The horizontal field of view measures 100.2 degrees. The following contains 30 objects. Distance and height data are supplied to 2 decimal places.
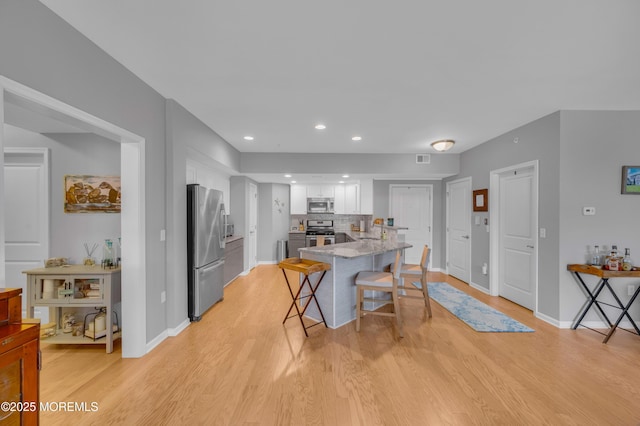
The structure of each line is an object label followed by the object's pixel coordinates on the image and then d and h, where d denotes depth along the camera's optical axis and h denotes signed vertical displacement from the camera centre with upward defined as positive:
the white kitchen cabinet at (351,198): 6.79 +0.34
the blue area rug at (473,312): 3.25 -1.40
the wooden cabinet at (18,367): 1.13 -0.69
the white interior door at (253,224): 6.26 -0.30
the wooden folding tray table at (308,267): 2.94 -0.63
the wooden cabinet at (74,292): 2.59 -0.79
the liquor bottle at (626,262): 2.95 -0.57
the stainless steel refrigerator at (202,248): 3.34 -0.49
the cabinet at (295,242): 7.07 -0.81
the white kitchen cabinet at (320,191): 7.09 +0.54
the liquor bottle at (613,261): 2.96 -0.56
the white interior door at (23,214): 3.11 -0.02
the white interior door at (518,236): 3.80 -0.39
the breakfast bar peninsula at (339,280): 3.24 -0.85
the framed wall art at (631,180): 3.19 +0.37
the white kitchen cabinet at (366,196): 6.42 +0.37
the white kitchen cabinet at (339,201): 7.02 +0.27
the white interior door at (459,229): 5.26 -0.38
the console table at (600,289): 2.87 -0.90
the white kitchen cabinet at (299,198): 7.20 +0.36
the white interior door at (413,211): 6.38 +0.00
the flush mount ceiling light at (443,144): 4.20 +1.06
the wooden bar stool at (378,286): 3.07 -0.87
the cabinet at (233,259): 4.87 -0.93
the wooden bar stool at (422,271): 3.45 -0.81
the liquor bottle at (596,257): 3.18 -0.55
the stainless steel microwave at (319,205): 7.05 +0.17
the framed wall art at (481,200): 4.62 +0.19
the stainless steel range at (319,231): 6.91 -0.53
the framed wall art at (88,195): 3.03 +0.19
